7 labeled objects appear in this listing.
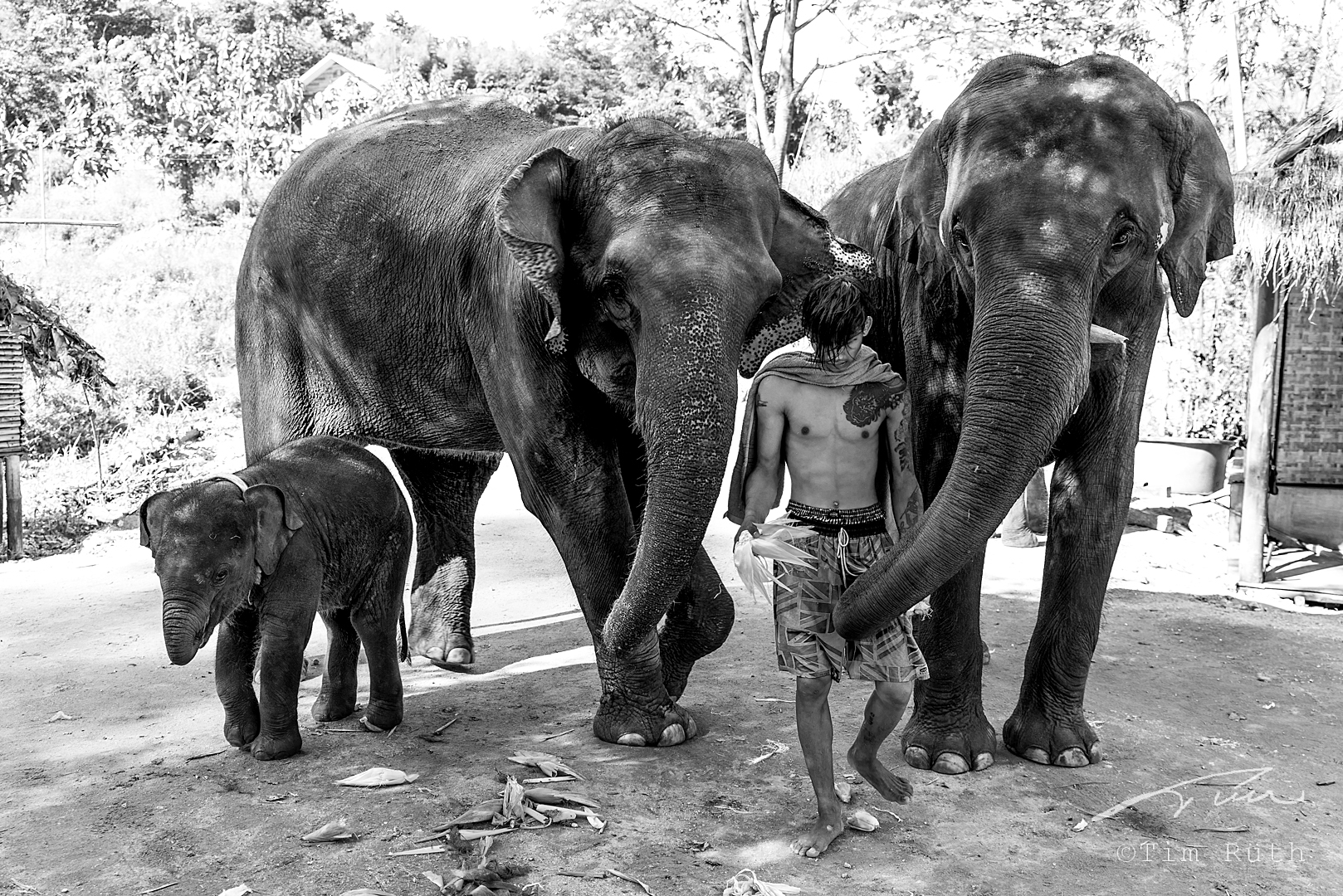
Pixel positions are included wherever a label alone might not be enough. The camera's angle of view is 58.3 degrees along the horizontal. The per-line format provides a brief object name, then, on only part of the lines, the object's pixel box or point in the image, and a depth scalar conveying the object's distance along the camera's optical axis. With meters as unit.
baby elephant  4.53
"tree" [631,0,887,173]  24.45
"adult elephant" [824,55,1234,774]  3.89
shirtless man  4.09
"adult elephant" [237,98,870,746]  4.06
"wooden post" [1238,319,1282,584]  9.05
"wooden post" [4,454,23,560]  10.52
